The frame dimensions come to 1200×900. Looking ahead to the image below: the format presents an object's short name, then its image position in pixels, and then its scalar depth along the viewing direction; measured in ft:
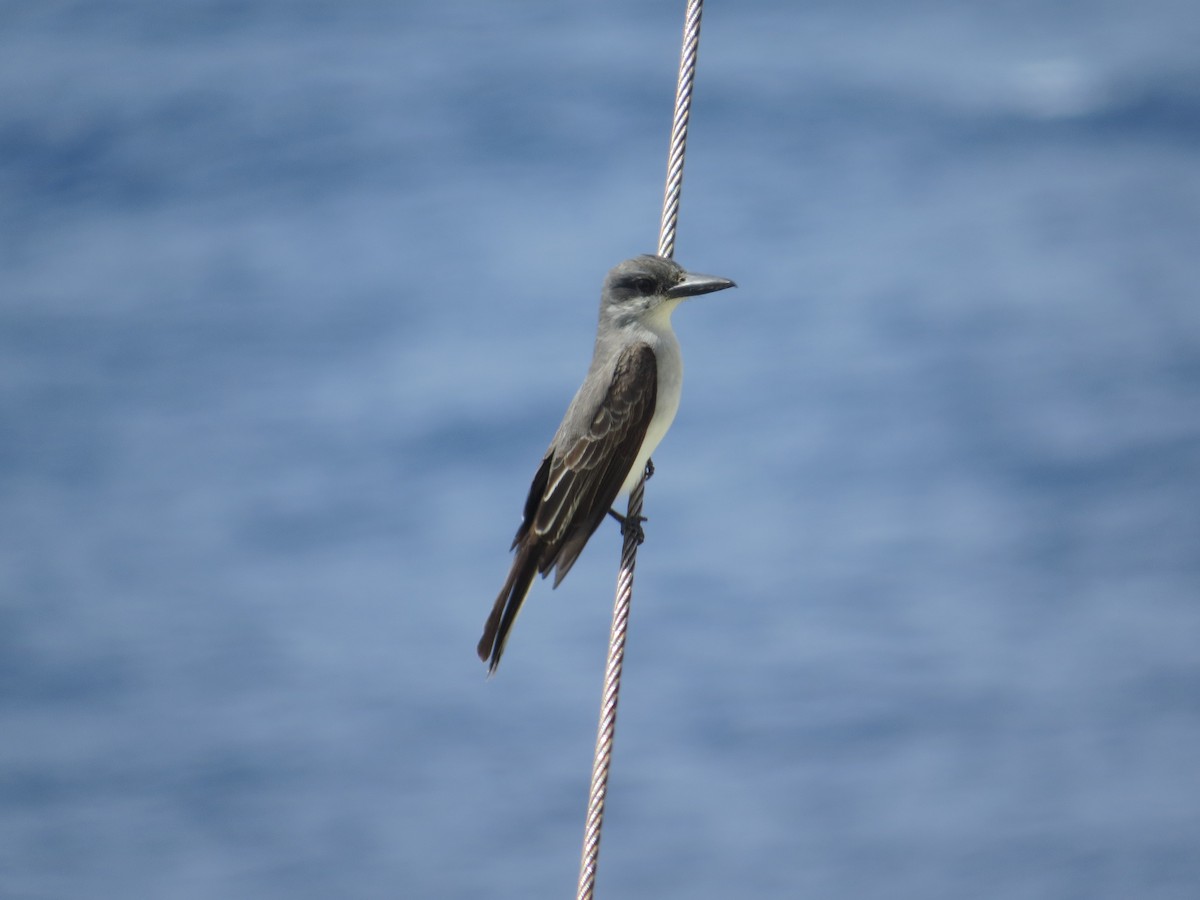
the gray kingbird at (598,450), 42.19
